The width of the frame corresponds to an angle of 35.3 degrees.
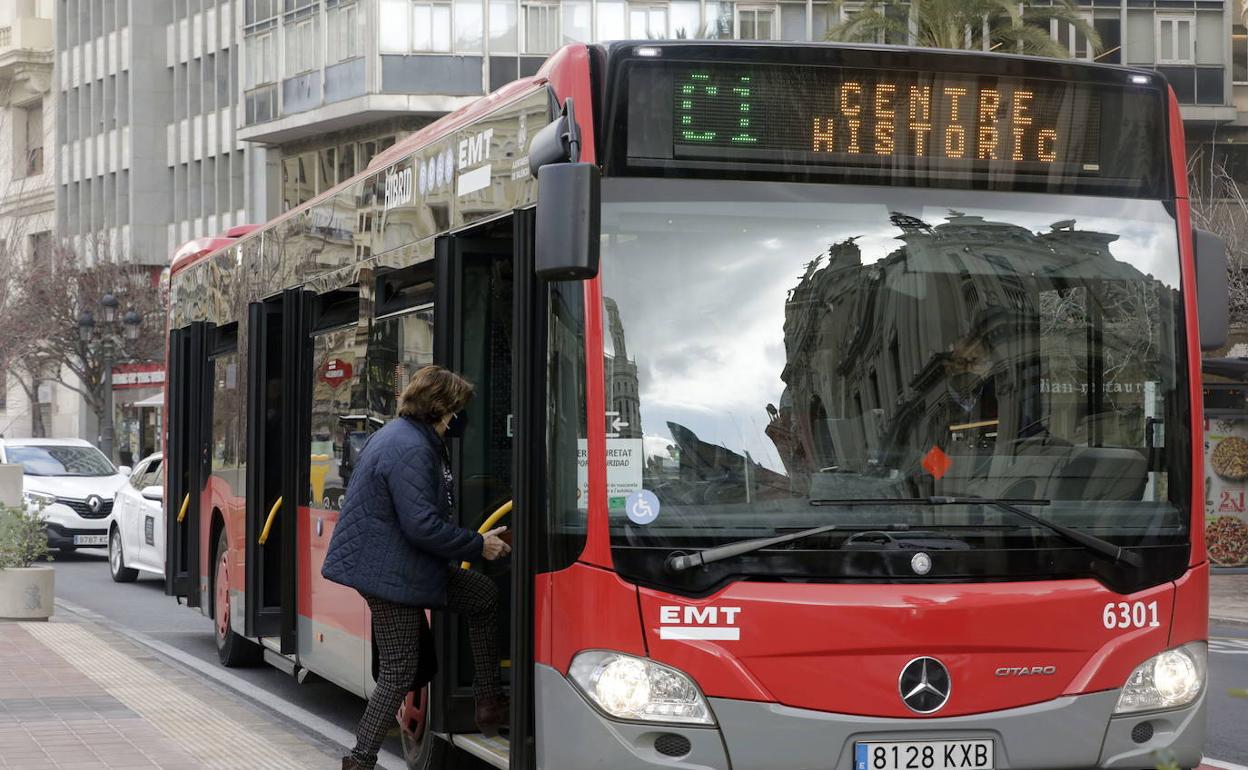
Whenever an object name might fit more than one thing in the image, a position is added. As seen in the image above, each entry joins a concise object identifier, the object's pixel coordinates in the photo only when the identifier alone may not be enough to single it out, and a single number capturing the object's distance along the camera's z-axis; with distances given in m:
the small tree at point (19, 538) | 16.80
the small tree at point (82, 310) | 55.78
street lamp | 41.03
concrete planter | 16.67
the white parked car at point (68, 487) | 26.09
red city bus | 6.31
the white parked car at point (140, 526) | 21.23
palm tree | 32.56
